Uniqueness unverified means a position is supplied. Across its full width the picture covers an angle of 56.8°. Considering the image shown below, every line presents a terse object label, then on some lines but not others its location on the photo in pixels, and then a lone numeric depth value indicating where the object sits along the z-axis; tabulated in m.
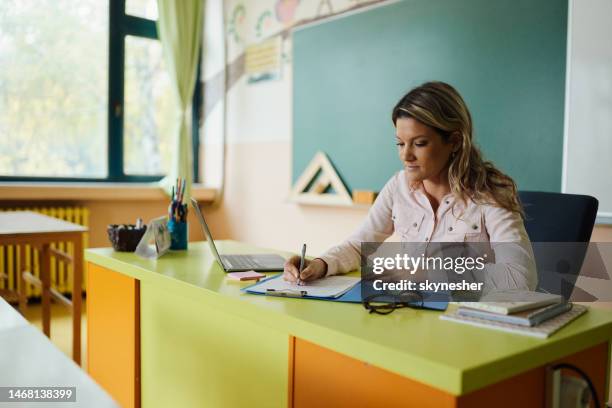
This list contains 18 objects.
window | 3.92
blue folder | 1.16
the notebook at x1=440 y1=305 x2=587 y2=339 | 0.98
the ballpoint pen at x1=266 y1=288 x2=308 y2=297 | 1.25
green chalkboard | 2.48
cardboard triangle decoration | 3.39
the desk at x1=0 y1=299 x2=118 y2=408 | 0.67
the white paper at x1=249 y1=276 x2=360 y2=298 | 1.26
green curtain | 4.32
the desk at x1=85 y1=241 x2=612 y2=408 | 0.88
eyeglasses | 1.13
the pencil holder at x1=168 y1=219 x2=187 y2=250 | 1.94
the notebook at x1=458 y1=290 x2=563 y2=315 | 1.03
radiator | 3.79
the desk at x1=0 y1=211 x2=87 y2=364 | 2.47
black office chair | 1.69
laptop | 1.60
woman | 1.49
